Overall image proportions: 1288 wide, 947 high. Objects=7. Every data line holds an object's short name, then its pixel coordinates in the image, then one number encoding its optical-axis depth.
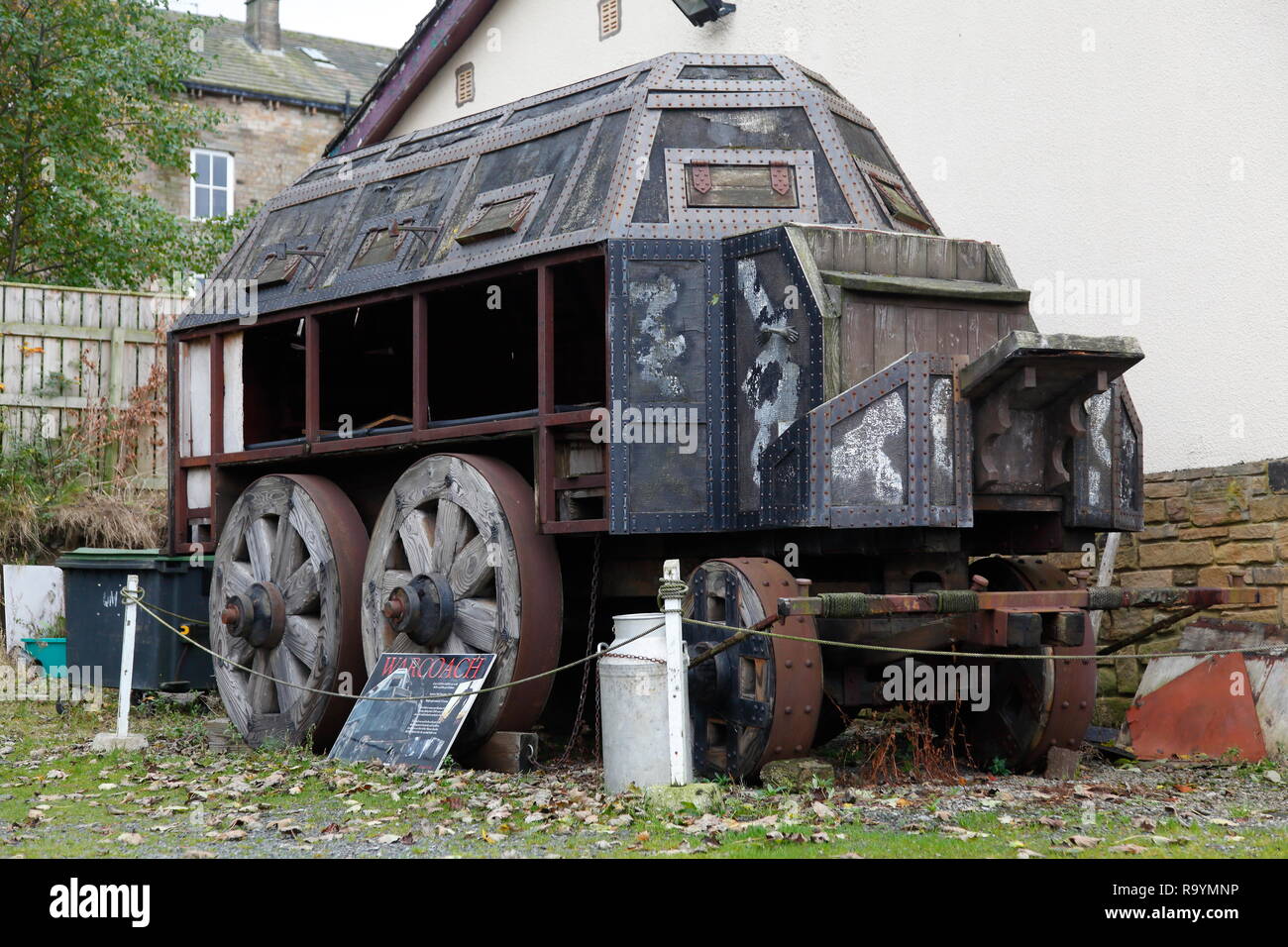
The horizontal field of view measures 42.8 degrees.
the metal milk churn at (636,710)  7.48
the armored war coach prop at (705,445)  7.58
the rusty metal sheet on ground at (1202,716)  9.06
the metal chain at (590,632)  9.09
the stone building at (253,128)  29.28
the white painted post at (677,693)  7.30
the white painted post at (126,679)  10.23
